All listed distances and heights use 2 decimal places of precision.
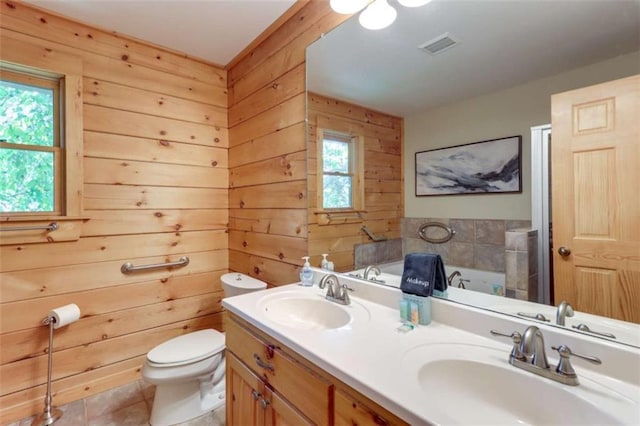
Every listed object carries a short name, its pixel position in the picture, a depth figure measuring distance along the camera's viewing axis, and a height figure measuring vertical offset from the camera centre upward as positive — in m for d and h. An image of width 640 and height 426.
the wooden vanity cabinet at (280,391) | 0.79 -0.57
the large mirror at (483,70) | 0.84 +0.49
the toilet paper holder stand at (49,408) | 1.71 -1.12
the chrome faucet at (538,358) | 0.74 -0.39
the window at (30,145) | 1.78 +0.44
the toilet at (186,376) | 1.62 -0.89
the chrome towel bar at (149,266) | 2.11 -0.37
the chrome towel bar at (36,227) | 1.71 -0.06
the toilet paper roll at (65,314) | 1.75 -0.58
